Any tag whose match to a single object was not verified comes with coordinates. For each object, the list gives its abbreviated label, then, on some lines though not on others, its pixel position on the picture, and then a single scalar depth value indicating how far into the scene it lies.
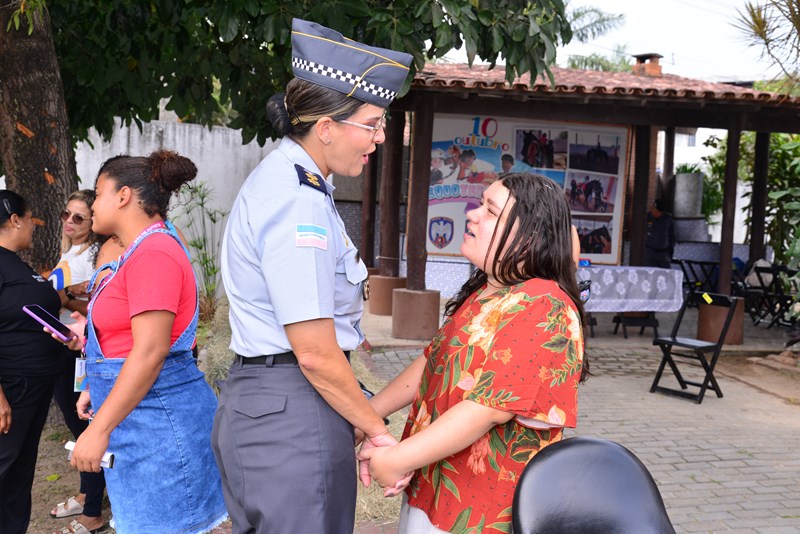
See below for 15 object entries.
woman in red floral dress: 1.77
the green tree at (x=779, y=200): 13.15
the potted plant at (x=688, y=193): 16.12
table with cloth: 9.30
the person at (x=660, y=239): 12.30
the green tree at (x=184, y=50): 4.39
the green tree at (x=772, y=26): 7.41
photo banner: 10.61
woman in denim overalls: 2.33
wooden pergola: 8.98
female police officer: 1.82
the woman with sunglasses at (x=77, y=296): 3.88
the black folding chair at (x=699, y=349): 6.89
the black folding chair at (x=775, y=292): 10.83
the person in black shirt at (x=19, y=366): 3.28
